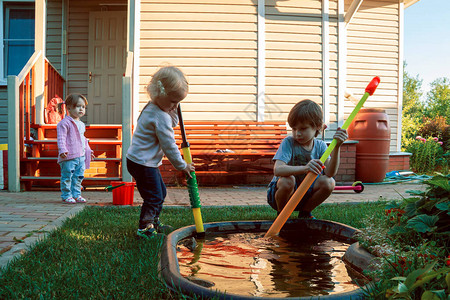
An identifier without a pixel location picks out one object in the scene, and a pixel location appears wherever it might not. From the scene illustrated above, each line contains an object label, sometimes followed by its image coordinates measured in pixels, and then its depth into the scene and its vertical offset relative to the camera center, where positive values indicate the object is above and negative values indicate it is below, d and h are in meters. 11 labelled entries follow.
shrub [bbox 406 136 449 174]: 10.18 -0.64
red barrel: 7.21 -0.20
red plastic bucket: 4.08 -0.68
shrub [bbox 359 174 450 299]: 1.20 -0.45
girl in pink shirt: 4.49 -0.25
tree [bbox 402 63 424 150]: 31.62 +3.49
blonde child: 2.45 -0.09
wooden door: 7.68 +1.21
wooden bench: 6.41 -0.24
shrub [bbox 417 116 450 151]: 13.69 +0.11
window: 7.95 +1.79
